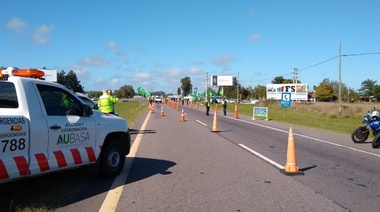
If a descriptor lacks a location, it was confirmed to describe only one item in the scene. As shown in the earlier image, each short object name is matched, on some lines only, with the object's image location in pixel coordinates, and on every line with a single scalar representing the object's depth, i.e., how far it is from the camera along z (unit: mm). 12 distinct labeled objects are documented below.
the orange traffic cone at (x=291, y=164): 8445
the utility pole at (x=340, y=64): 42438
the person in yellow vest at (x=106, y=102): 15688
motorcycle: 15031
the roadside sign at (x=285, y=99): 31906
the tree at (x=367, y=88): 158375
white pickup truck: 5297
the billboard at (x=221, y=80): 115062
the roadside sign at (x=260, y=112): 32031
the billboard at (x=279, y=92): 83062
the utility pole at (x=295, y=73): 84800
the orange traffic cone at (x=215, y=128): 18844
